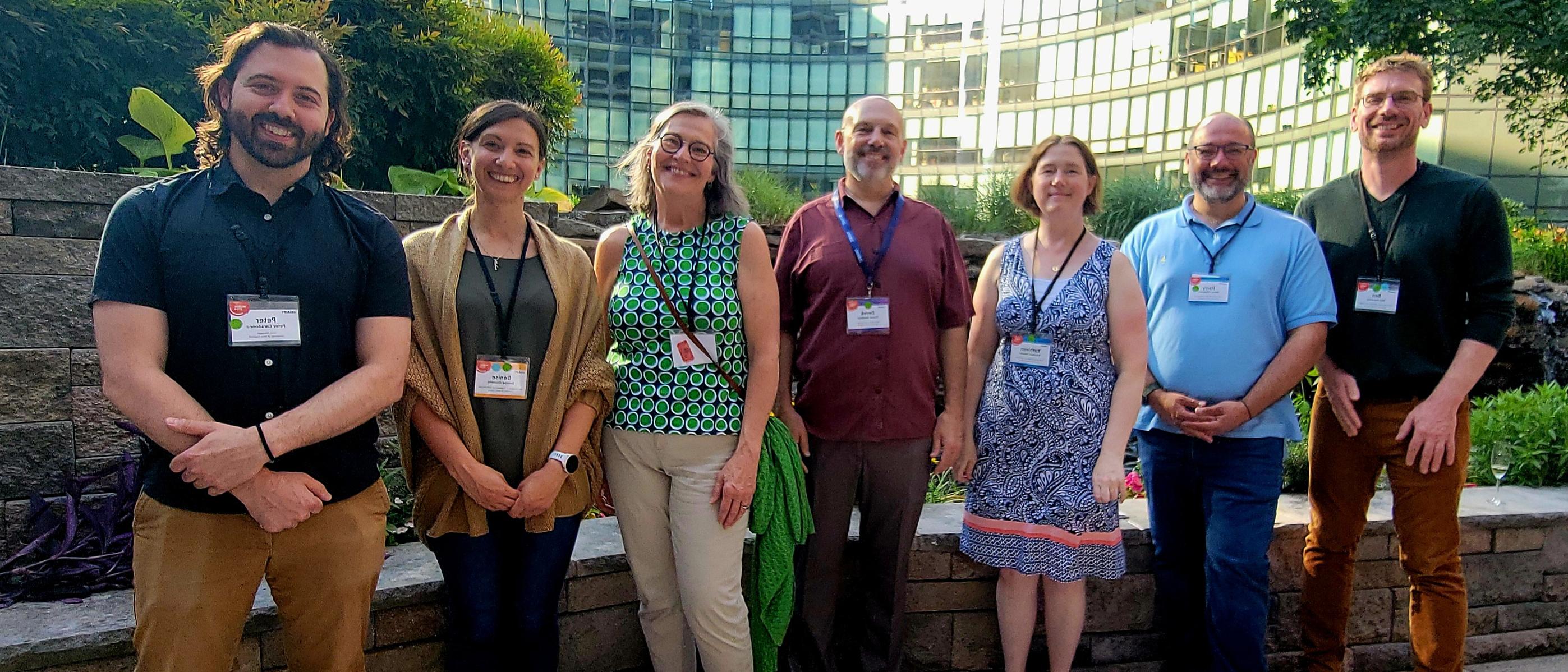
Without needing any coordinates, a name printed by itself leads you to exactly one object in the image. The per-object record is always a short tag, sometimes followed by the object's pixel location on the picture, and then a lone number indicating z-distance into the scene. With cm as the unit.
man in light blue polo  267
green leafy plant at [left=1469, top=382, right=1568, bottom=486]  404
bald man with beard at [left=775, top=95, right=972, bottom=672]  260
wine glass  352
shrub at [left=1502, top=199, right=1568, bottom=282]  916
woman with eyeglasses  233
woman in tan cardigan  216
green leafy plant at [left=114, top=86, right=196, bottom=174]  380
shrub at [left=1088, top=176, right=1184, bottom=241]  895
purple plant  249
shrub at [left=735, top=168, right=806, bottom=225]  851
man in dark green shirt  266
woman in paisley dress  260
